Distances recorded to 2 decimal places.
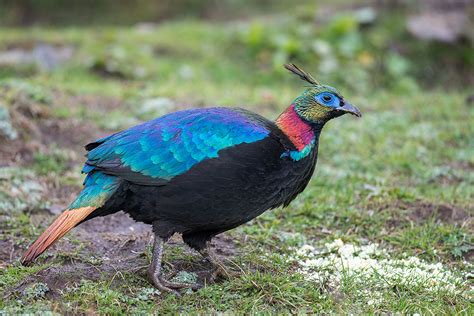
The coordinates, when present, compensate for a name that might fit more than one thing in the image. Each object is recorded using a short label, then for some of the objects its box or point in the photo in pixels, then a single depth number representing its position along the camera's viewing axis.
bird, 8.20
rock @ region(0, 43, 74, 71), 18.64
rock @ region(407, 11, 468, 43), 19.56
